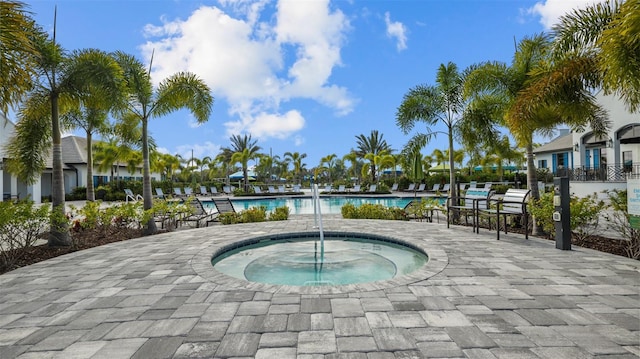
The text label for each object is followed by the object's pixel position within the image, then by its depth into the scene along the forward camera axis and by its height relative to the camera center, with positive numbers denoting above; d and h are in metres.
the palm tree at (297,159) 43.66 +3.30
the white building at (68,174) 18.27 +1.03
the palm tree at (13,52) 4.12 +1.89
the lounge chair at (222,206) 9.82 -0.70
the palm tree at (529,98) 5.98 +1.73
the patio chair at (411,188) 26.14 -0.65
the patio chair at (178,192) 23.42 -0.57
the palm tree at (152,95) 8.29 +2.50
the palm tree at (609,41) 3.97 +1.93
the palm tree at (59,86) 6.40 +2.15
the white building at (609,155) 13.87 +1.12
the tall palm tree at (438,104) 10.12 +2.47
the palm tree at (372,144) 34.81 +4.17
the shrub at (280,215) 10.14 -1.03
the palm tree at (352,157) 35.02 +2.69
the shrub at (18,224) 5.18 -0.61
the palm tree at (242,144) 38.44 +4.97
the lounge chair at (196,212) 9.59 -0.85
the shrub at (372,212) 9.97 -1.00
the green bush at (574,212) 5.93 -0.68
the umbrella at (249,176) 37.75 +0.96
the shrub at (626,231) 4.96 -0.92
